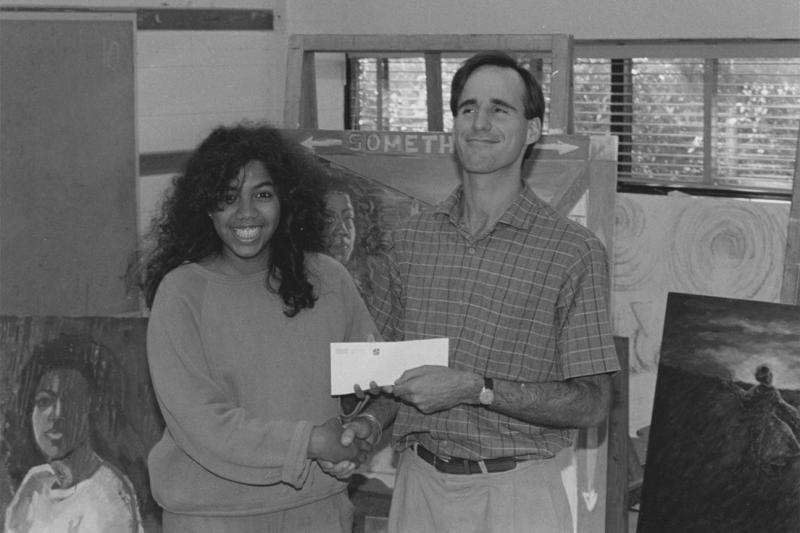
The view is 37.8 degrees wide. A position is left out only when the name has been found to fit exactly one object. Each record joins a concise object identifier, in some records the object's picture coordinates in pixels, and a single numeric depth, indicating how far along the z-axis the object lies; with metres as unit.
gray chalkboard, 4.11
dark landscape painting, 3.35
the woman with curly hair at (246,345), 2.24
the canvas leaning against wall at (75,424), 3.60
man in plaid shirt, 2.28
